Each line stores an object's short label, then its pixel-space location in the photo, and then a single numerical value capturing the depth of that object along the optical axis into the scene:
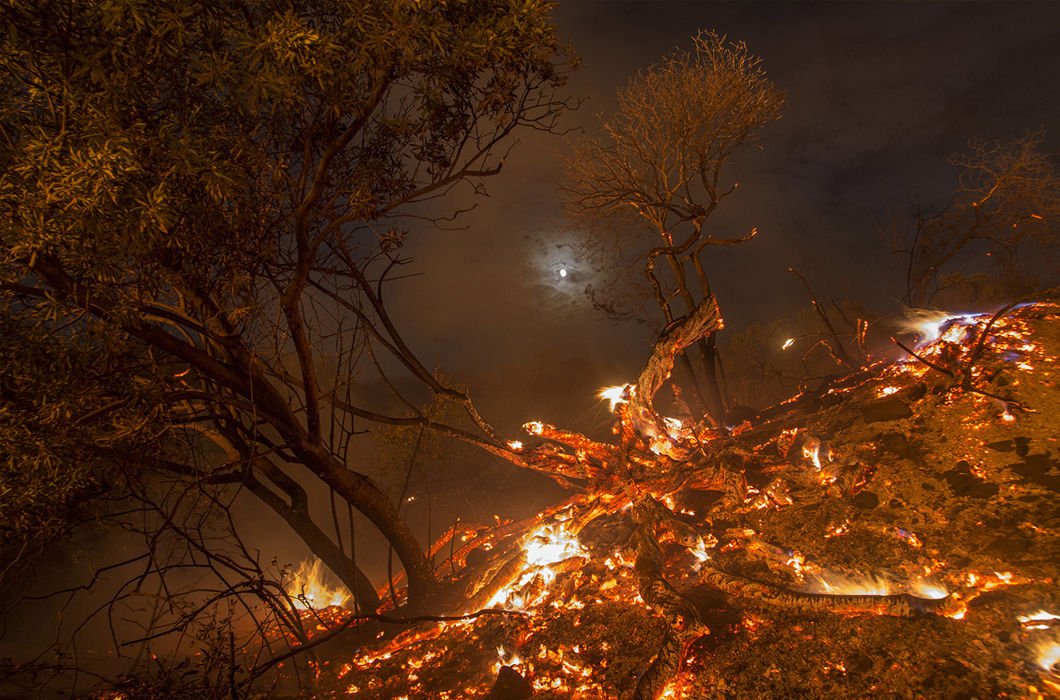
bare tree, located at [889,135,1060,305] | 11.95
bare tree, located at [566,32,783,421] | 10.26
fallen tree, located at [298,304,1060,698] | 3.86
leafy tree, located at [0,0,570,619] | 3.63
